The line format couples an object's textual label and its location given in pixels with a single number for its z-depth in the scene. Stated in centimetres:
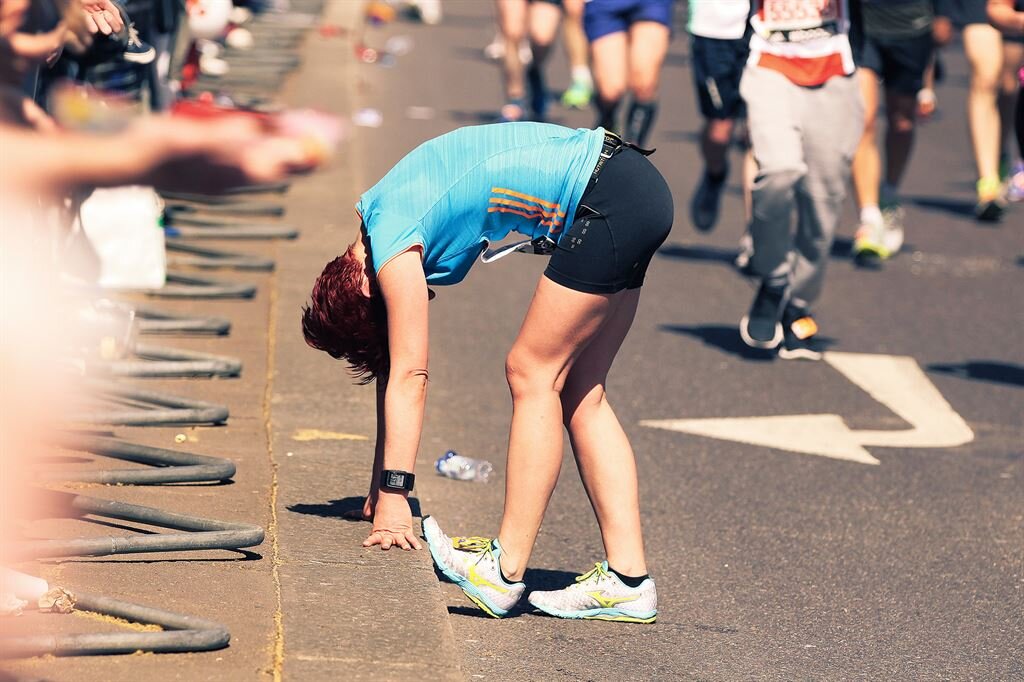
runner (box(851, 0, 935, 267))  2050
